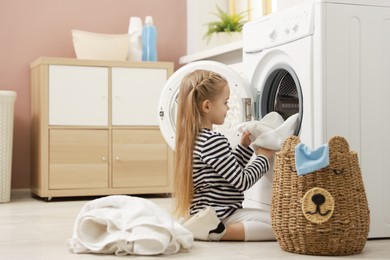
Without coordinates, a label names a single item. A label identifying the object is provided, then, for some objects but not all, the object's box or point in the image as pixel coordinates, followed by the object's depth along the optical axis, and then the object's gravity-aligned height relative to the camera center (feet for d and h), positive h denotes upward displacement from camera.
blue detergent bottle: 13.88 +1.77
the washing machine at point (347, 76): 7.45 +0.59
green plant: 13.43 +2.06
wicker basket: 6.59 -0.69
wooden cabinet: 12.76 +0.05
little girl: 7.73 -0.44
